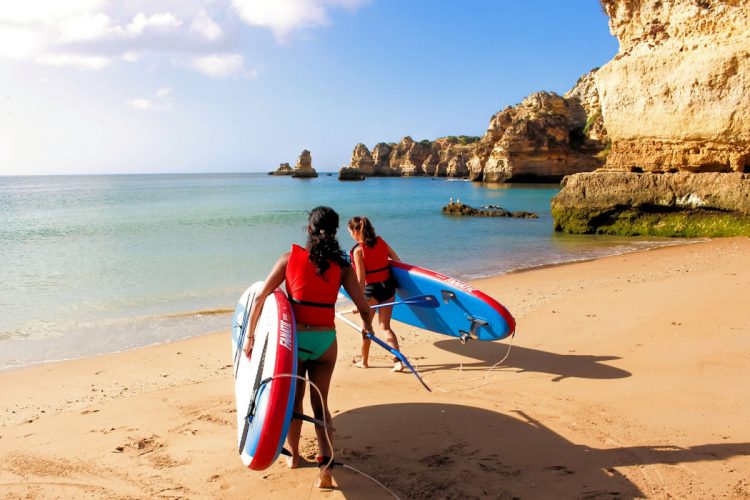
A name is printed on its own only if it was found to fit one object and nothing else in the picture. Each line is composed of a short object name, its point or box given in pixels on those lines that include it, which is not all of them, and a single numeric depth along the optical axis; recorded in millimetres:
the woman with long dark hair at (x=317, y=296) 3182
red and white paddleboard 2852
